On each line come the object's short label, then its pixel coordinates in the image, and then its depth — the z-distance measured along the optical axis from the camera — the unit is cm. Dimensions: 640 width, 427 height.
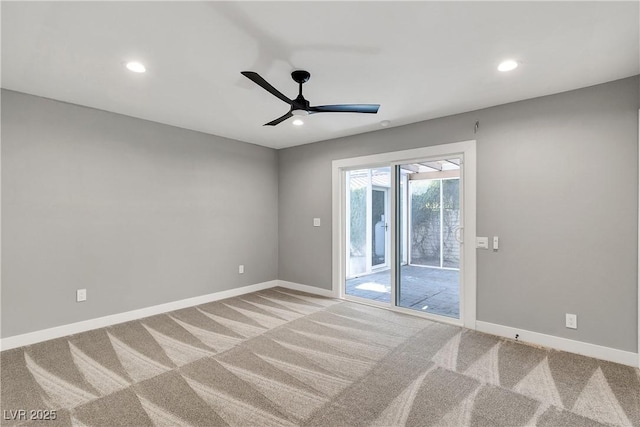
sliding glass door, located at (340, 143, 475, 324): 384
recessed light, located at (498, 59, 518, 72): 249
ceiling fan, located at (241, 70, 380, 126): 254
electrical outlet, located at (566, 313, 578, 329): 295
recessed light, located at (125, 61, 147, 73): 251
